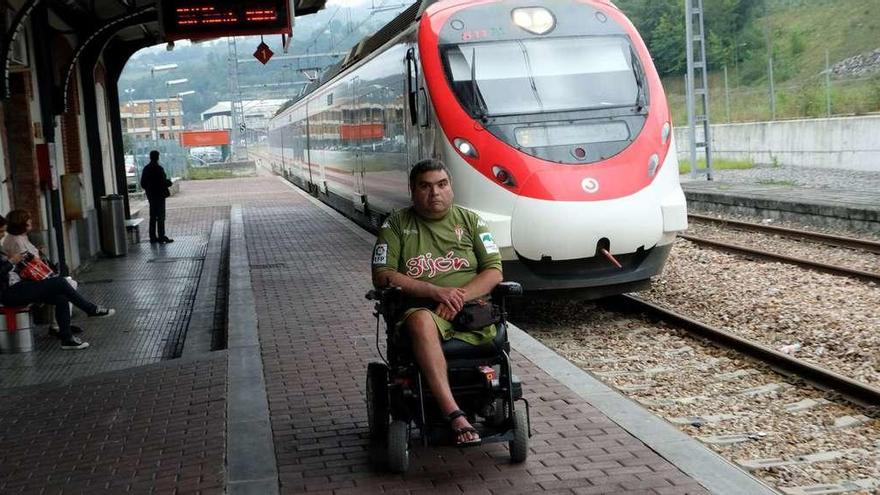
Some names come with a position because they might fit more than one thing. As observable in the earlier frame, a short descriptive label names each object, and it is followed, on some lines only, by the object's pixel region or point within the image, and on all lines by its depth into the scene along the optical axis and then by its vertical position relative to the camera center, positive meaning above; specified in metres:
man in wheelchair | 5.14 -0.61
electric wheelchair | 5.05 -1.21
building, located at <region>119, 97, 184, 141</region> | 120.47 +3.51
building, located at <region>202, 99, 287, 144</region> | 97.19 +2.42
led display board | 13.21 +1.53
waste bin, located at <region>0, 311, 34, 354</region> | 9.31 -1.49
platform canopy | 13.24 +1.60
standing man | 18.83 -0.67
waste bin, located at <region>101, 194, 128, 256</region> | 17.05 -1.20
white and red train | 9.12 -0.07
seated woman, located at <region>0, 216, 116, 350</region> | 9.34 -1.17
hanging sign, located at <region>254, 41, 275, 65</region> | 20.37 +1.62
